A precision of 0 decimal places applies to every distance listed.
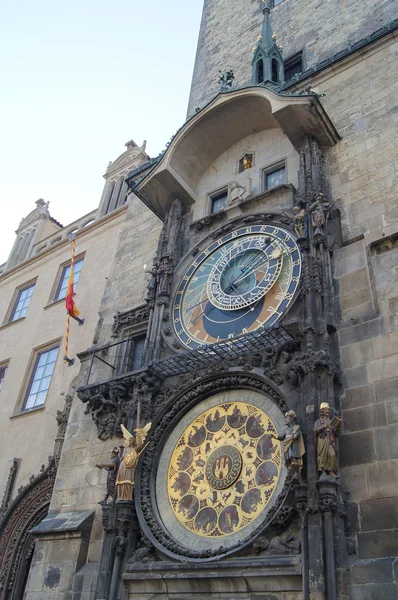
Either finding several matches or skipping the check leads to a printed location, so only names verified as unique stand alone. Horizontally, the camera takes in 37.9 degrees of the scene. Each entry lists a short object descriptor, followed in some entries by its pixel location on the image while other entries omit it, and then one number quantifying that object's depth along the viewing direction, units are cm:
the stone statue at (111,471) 820
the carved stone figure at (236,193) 1084
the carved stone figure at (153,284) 1039
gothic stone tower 650
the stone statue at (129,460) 801
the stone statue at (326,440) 638
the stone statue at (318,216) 866
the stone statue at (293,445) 654
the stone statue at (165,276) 1020
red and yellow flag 1367
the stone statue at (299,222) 886
